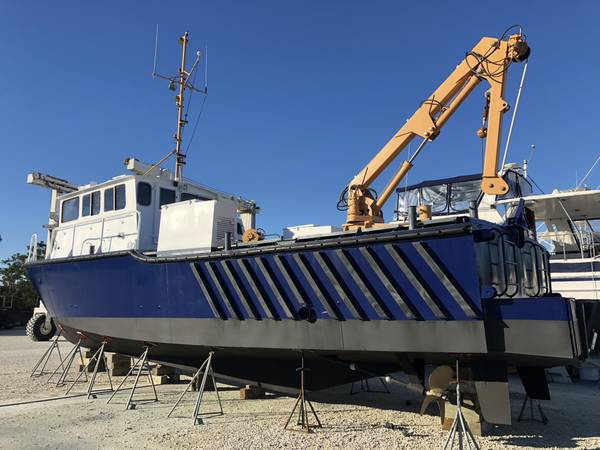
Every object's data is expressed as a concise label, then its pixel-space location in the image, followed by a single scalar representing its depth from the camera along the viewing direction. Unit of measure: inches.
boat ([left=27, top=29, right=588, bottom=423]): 169.6
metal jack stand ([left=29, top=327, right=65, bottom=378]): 346.8
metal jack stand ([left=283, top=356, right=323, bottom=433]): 209.6
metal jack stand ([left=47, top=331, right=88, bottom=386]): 318.7
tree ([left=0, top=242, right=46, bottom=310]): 1050.1
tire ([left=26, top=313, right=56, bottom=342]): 439.2
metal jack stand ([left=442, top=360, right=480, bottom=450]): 166.7
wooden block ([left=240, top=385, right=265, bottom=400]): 281.9
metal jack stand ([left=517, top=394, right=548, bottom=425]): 226.1
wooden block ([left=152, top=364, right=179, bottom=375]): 335.9
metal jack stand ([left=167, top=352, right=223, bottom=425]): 223.1
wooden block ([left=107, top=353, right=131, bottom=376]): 362.9
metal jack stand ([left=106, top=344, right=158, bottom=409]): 271.7
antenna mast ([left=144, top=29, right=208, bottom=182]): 387.5
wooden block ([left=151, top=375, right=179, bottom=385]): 331.9
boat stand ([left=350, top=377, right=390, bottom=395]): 305.4
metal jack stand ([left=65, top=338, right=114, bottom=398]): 282.7
